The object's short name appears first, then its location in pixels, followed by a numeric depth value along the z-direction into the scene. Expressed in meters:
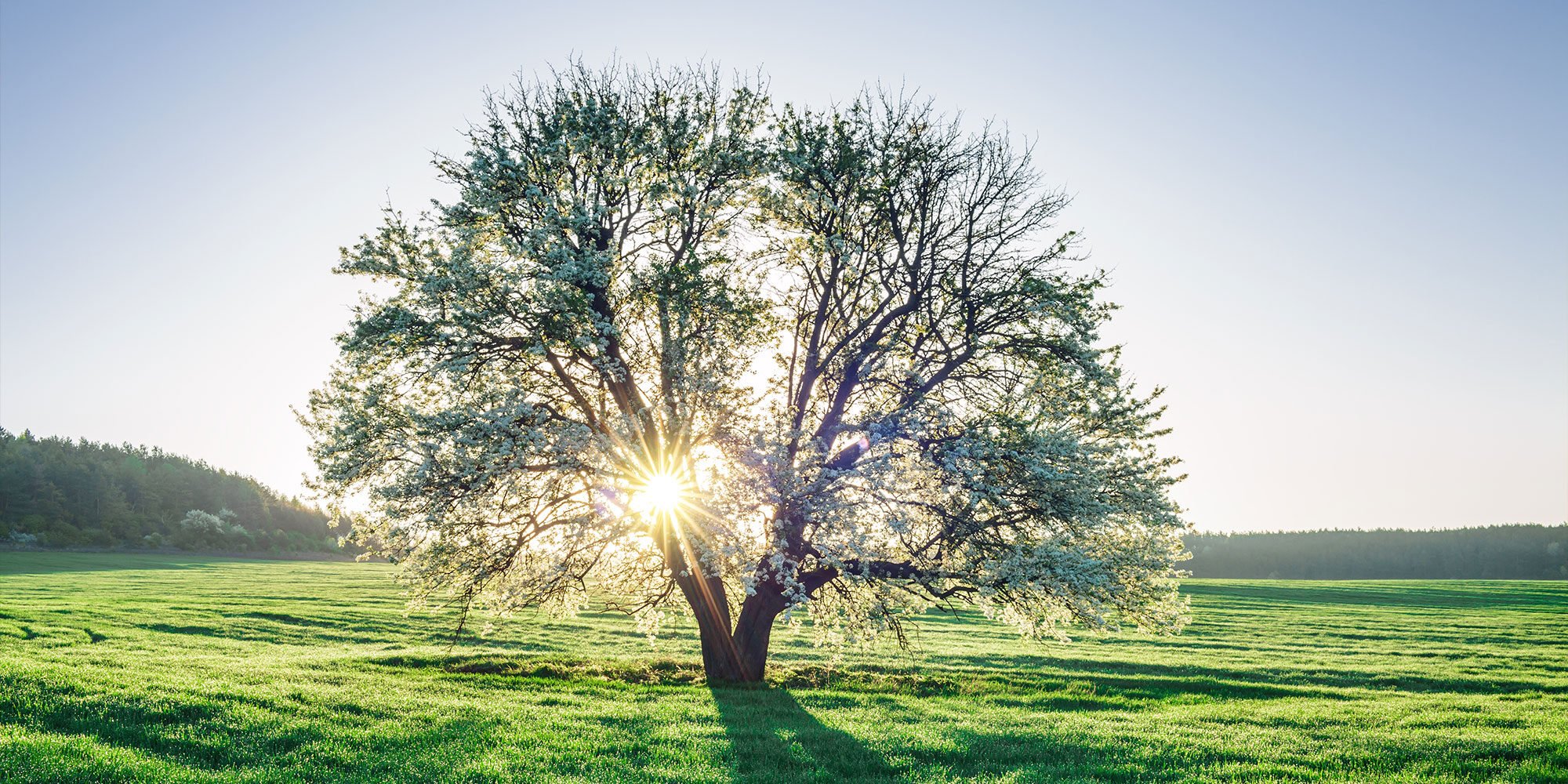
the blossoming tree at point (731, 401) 17.53
